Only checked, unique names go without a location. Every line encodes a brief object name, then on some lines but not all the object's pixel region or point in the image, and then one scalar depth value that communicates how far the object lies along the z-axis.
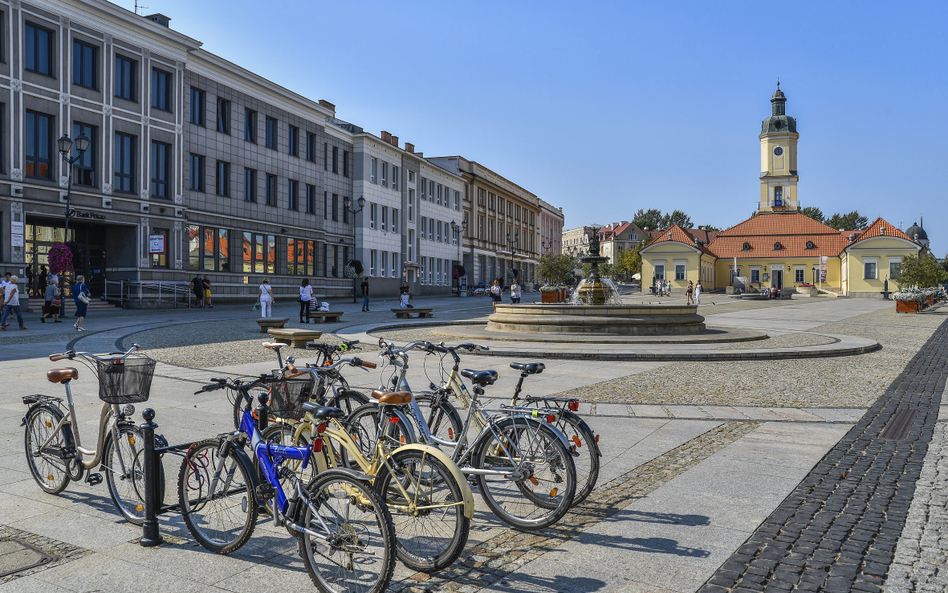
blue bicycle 3.65
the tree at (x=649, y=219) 168.50
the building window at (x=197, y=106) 38.53
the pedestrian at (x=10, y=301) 20.92
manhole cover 4.17
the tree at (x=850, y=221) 150.38
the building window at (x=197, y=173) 38.38
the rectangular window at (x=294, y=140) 46.94
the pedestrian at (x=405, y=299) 34.06
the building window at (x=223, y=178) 40.41
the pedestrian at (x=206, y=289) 35.78
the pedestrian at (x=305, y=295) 25.84
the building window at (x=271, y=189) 44.97
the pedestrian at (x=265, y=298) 25.36
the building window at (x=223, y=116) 40.50
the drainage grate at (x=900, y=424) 8.24
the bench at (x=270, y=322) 20.66
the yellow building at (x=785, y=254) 75.81
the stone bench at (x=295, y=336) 16.53
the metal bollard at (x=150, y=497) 4.55
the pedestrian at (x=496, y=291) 41.22
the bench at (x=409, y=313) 29.29
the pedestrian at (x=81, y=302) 21.25
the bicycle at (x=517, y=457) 4.83
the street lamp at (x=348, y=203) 47.23
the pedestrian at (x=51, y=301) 24.56
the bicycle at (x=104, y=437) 4.88
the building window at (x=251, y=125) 42.97
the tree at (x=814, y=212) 149.50
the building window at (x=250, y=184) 42.87
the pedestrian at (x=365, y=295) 36.41
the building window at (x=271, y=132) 44.94
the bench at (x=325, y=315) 25.70
